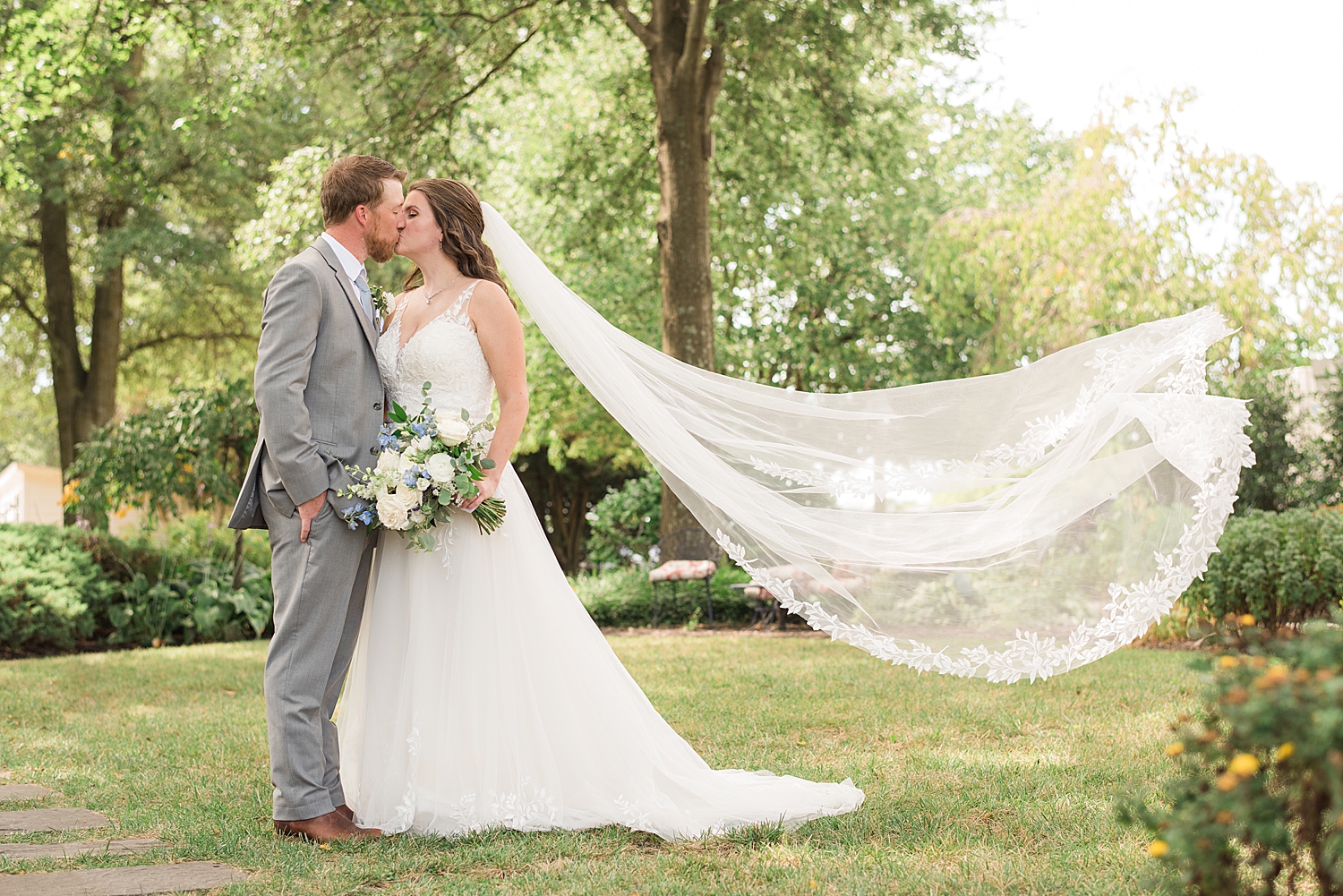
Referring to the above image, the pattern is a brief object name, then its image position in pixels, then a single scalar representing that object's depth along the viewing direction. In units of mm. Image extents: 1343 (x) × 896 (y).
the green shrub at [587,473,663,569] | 16016
